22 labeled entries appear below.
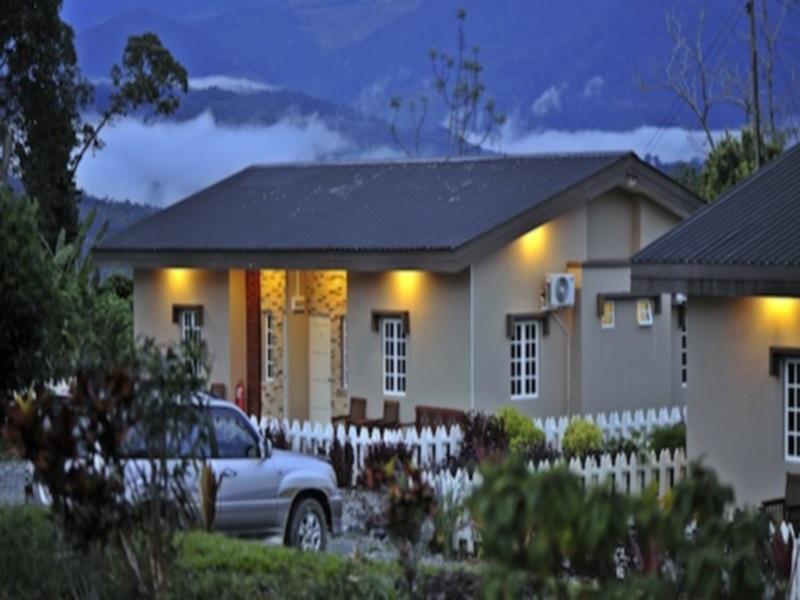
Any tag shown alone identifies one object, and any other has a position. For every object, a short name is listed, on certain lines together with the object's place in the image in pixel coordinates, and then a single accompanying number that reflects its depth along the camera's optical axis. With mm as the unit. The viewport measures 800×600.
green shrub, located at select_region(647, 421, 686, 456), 24203
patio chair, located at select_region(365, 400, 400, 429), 26641
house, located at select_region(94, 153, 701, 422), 26234
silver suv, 16359
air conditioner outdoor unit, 26891
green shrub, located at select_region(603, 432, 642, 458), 24516
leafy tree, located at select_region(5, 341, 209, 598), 10781
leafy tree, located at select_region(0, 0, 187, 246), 47125
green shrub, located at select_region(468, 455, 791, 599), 6125
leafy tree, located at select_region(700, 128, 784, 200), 42594
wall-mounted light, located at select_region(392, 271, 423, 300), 26578
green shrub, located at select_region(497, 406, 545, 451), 24359
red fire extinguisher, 29734
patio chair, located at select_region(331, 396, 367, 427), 27469
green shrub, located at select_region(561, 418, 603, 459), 24422
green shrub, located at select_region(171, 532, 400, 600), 10898
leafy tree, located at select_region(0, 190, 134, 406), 13883
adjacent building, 19531
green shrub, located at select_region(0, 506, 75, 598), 11492
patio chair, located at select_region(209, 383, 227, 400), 29766
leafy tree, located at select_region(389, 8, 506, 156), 67438
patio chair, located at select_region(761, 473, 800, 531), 18109
